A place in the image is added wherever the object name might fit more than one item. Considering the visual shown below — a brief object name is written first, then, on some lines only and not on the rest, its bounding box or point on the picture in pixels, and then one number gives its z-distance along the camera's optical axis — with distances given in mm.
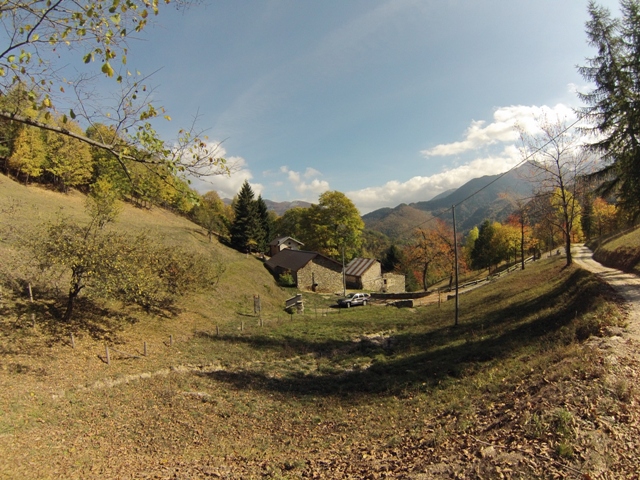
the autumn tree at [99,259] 14352
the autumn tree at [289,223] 84250
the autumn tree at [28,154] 43562
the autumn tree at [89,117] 4199
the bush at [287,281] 46250
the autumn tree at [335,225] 58750
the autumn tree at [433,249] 51781
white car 38016
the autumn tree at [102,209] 16375
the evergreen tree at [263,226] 61656
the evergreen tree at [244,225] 58438
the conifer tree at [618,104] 16641
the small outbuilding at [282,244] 64312
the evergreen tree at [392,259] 70562
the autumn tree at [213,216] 58462
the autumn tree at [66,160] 47219
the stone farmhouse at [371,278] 52875
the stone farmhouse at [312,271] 46500
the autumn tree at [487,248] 68500
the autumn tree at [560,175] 22922
